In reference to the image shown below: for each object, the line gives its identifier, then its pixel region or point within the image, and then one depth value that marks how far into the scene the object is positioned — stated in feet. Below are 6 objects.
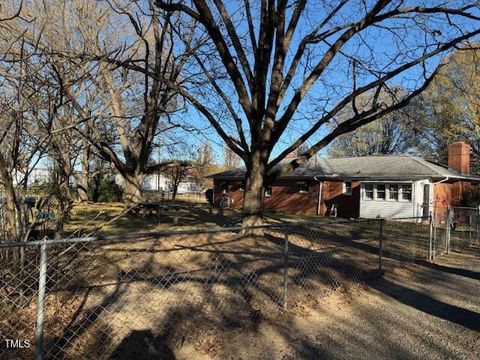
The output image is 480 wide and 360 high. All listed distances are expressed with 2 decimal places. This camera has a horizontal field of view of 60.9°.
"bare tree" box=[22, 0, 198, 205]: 50.06
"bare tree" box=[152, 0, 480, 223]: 36.70
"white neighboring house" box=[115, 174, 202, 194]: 240.69
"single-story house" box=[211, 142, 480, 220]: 76.38
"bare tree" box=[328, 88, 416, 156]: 146.61
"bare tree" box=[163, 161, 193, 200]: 73.05
